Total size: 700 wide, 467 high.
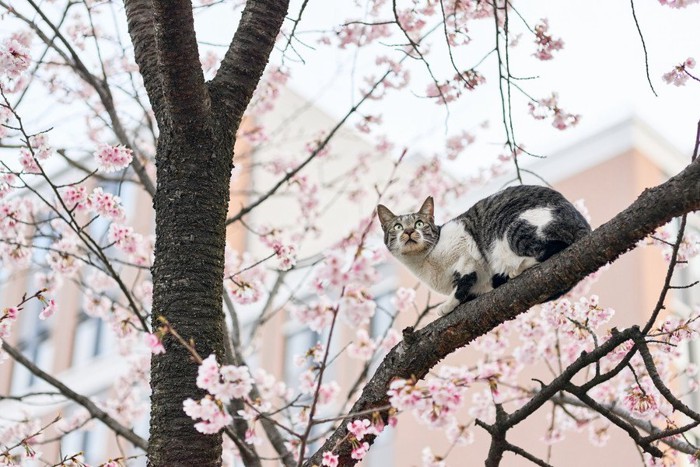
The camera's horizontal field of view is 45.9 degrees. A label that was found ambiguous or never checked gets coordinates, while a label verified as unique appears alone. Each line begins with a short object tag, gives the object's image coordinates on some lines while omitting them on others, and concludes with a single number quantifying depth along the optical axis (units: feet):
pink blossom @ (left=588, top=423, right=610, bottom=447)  18.88
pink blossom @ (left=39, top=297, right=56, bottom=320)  13.01
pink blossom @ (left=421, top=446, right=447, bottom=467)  15.48
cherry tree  8.45
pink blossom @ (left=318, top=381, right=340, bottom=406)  21.14
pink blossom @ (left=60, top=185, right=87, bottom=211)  16.08
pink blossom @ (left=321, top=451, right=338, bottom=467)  9.11
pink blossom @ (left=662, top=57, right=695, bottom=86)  13.43
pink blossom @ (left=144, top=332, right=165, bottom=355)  8.52
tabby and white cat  11.85
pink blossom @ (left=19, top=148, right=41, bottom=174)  16.01
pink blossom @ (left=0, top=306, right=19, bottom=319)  12.07
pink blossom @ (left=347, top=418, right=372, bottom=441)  8.98
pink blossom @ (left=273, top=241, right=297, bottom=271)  16.67
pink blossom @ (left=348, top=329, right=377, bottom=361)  18.41
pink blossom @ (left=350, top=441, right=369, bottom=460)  9.10
